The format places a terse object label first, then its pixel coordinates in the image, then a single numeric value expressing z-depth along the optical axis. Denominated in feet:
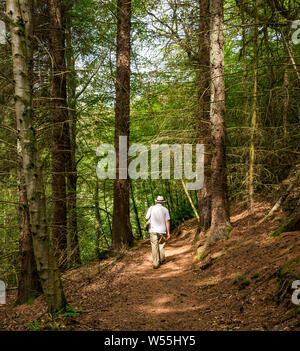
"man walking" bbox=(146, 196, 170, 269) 25.12
